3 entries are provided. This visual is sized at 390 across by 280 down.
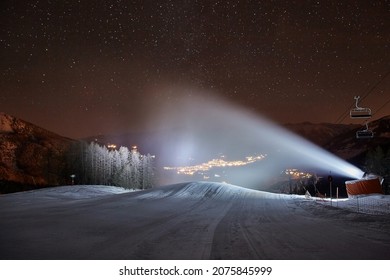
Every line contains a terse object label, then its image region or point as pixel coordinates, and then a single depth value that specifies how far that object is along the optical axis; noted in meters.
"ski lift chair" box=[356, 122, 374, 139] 30.38
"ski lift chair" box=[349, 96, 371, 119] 26.34
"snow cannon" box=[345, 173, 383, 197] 41.41
